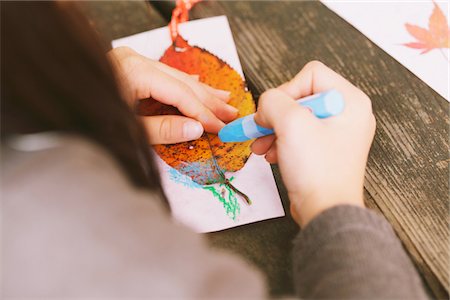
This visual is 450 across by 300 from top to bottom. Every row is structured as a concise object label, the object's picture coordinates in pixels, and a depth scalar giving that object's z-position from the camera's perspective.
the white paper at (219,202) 0.61
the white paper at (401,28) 0.68
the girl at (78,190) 0.33
